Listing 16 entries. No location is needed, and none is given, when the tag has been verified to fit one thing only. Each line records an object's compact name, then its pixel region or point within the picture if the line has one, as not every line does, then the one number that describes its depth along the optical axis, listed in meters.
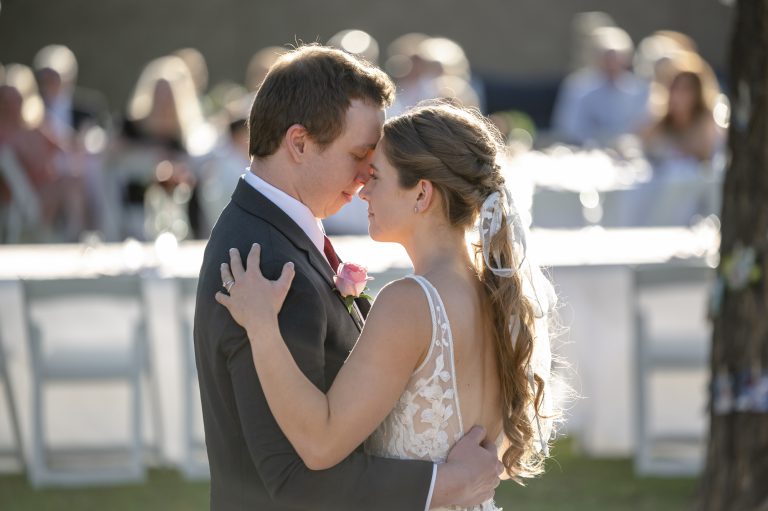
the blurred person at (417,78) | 21.92
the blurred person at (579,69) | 26.06
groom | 4.78
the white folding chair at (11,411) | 12.16
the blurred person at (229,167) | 17.84
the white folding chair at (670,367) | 12.27
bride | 4.79
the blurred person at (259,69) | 19.64
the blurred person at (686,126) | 18.84
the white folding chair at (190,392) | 11.98
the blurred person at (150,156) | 21.86
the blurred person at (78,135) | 23.02
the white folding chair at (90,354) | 11.82
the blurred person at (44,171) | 22.75
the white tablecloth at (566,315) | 12.24
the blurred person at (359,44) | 22.88
